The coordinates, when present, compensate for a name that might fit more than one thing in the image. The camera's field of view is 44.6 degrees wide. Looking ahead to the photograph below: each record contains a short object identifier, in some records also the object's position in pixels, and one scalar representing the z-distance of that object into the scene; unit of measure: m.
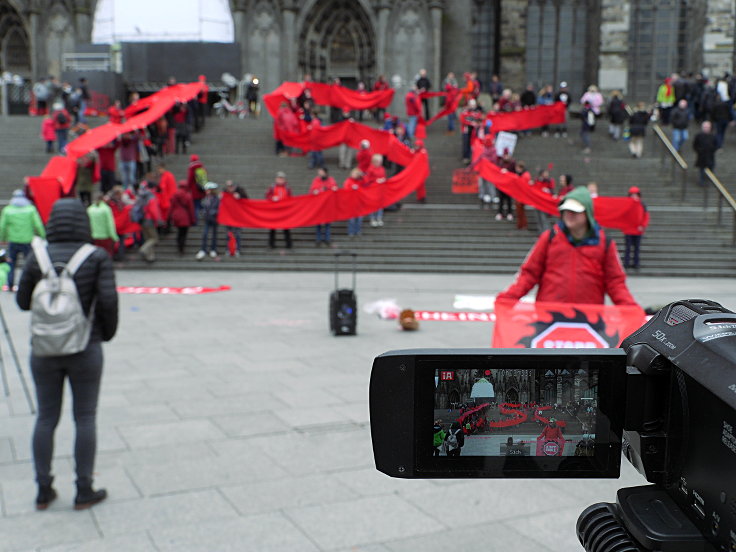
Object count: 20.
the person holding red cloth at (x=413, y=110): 25.25
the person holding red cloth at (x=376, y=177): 19.58
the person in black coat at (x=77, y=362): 5.11
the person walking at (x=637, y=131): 24.45
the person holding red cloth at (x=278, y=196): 18.59
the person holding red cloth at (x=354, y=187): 18.97
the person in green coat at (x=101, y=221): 16.05
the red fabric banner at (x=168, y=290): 14.52
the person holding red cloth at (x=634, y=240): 17.33
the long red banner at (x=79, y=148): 18.41
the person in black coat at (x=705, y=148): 21.39
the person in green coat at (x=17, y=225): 14.71
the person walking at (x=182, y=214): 18.05
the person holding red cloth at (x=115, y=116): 21.52
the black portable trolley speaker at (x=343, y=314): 10.56
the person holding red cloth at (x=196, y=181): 19.48
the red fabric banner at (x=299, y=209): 18.19
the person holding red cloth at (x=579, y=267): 5.66
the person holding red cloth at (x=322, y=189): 18.83
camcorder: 1.67
